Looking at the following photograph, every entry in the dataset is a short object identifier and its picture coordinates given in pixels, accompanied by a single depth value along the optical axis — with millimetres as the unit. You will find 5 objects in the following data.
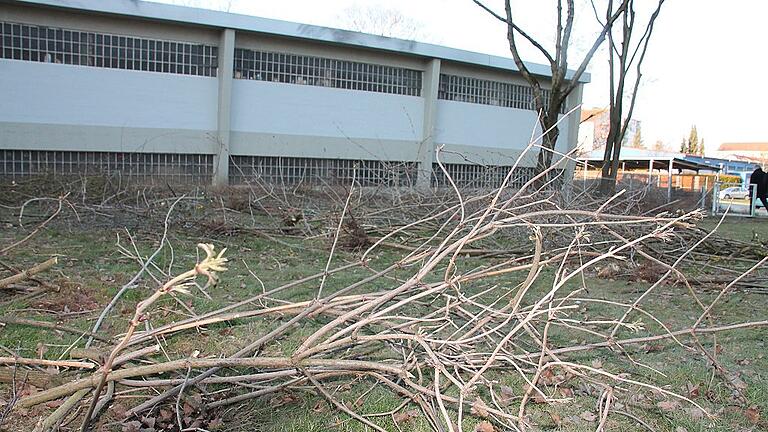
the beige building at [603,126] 46519
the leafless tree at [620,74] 18938
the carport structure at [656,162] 35344
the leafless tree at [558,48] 16125
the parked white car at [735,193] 28109
